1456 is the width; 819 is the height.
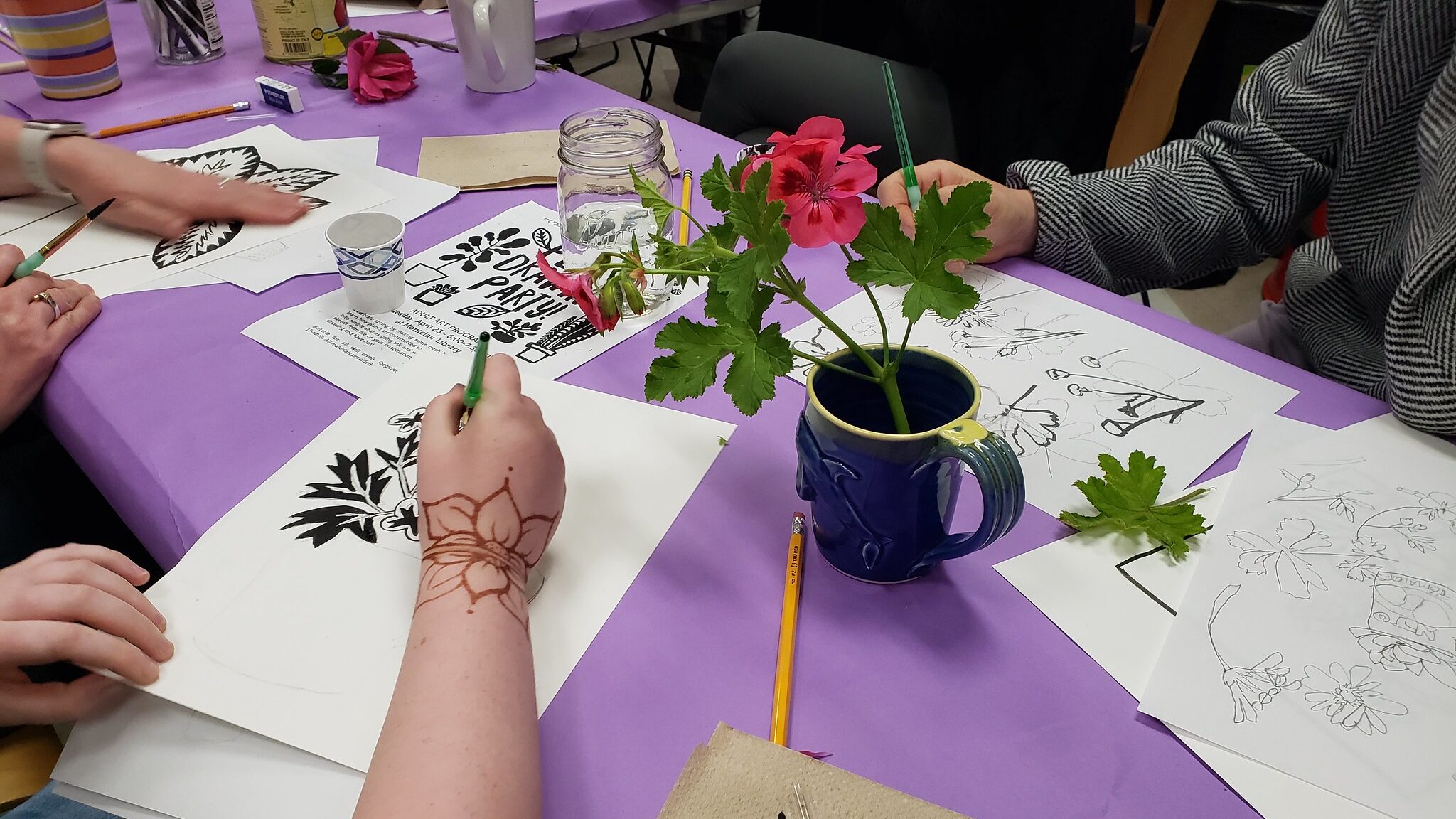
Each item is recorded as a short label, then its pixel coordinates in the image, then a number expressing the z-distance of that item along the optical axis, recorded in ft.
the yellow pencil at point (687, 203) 2.97
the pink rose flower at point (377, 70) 3.83
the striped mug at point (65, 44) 3.52
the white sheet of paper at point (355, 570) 1.56
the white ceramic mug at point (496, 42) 3.82
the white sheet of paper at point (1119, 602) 1.48
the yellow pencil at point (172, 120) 3.46
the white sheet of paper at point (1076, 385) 2.13
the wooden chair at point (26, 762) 1.77
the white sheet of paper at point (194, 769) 1.42
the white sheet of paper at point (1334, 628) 1.50
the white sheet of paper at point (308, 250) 2.74
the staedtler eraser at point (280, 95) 3.72
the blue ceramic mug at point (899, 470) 1.50
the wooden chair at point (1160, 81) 5.02
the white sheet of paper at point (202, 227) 2.75
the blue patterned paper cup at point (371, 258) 2.51
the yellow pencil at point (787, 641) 1.50
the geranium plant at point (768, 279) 1.51
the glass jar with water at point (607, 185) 2.77
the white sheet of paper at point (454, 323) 2.41
